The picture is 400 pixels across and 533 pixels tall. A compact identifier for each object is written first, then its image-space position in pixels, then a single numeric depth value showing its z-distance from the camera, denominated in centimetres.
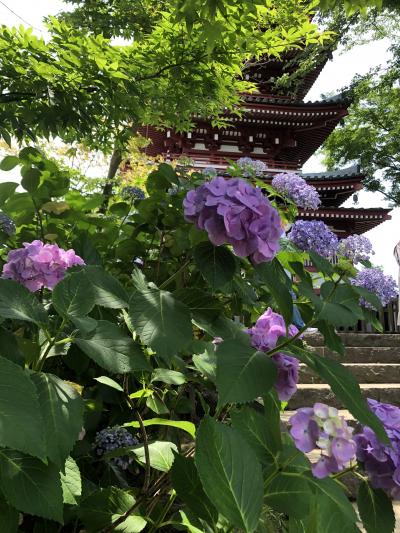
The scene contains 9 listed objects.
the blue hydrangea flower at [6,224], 115
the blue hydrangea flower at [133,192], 147
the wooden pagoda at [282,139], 1155
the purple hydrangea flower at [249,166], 145
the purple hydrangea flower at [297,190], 157
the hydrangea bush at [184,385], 48
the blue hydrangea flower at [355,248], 137
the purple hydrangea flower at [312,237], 132
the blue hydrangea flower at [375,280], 221
